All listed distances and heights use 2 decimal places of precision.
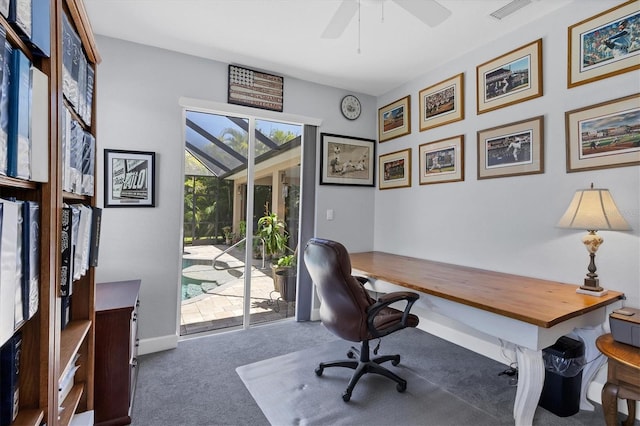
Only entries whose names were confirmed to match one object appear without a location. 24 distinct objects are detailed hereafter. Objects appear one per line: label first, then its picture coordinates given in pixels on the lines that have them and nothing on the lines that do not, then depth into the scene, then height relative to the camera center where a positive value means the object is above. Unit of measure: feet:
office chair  6.37 -1.93
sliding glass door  9.87 -0.22
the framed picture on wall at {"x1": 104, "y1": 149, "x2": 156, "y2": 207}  8.34 +0.96
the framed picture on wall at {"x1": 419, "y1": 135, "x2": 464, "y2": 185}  9.46 +1.76
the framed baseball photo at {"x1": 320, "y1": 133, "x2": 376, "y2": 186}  11.72 +2.12
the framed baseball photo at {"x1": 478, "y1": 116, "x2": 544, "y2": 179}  7.61 +1.75
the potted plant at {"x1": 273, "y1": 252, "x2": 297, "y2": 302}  11.44 -2.33
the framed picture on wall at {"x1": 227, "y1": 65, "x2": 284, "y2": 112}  9.98 +4.17
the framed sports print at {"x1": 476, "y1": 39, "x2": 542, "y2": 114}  7.64 +3.64
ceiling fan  5.97 +4.05
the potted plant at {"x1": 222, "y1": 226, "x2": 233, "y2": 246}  10.36 -0.72
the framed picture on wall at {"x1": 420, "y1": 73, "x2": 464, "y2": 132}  9.45 +3.62
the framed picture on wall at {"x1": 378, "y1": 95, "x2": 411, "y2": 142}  11.28 +3.66
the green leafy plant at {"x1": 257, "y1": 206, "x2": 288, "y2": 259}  11.00 -0.71
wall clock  12.04 +4.24
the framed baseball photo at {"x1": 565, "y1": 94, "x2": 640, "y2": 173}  6.16 +1.71
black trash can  6.14 -3.27
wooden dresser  5.69 -2.82
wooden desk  5.17 -1.67
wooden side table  4.92 -2.64
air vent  6.96 +4.79
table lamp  5.85 -0.06
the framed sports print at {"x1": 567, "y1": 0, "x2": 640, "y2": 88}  6.18 +3.61
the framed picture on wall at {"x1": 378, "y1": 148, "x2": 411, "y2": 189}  11.30 +1.74
